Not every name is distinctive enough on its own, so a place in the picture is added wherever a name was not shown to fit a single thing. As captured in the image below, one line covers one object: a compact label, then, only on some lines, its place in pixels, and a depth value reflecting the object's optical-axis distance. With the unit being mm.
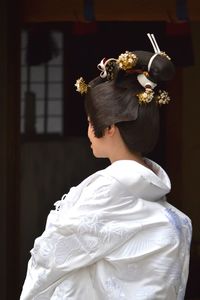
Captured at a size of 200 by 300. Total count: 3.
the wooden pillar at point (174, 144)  10820
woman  4870
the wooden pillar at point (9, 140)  9220
